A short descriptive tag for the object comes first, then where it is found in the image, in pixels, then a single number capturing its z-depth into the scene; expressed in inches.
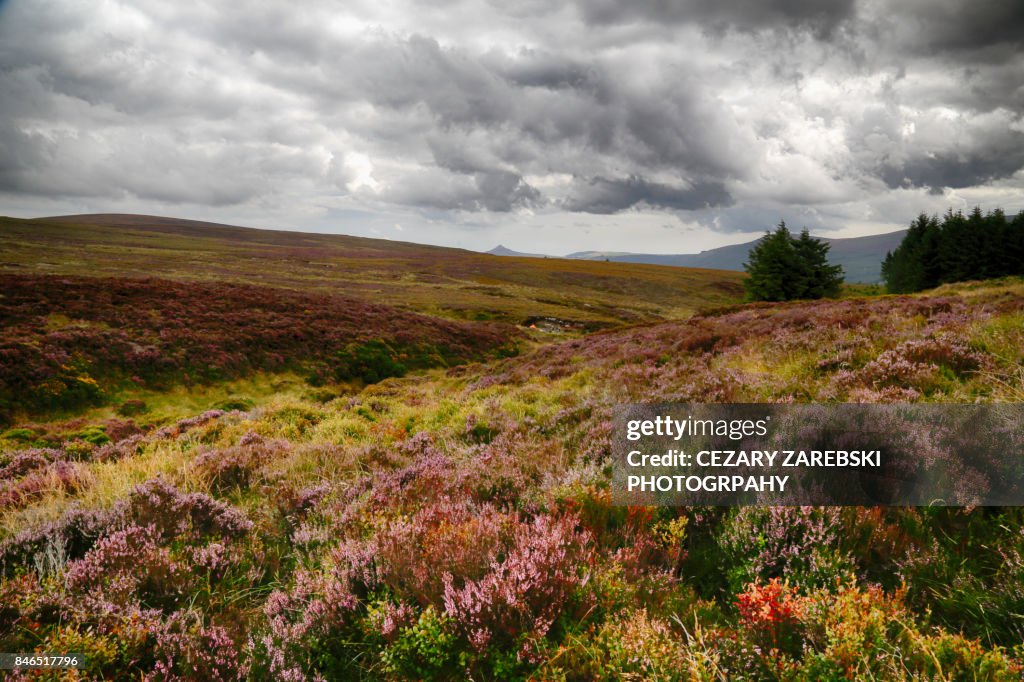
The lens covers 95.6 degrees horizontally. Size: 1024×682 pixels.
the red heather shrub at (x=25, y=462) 311.3
